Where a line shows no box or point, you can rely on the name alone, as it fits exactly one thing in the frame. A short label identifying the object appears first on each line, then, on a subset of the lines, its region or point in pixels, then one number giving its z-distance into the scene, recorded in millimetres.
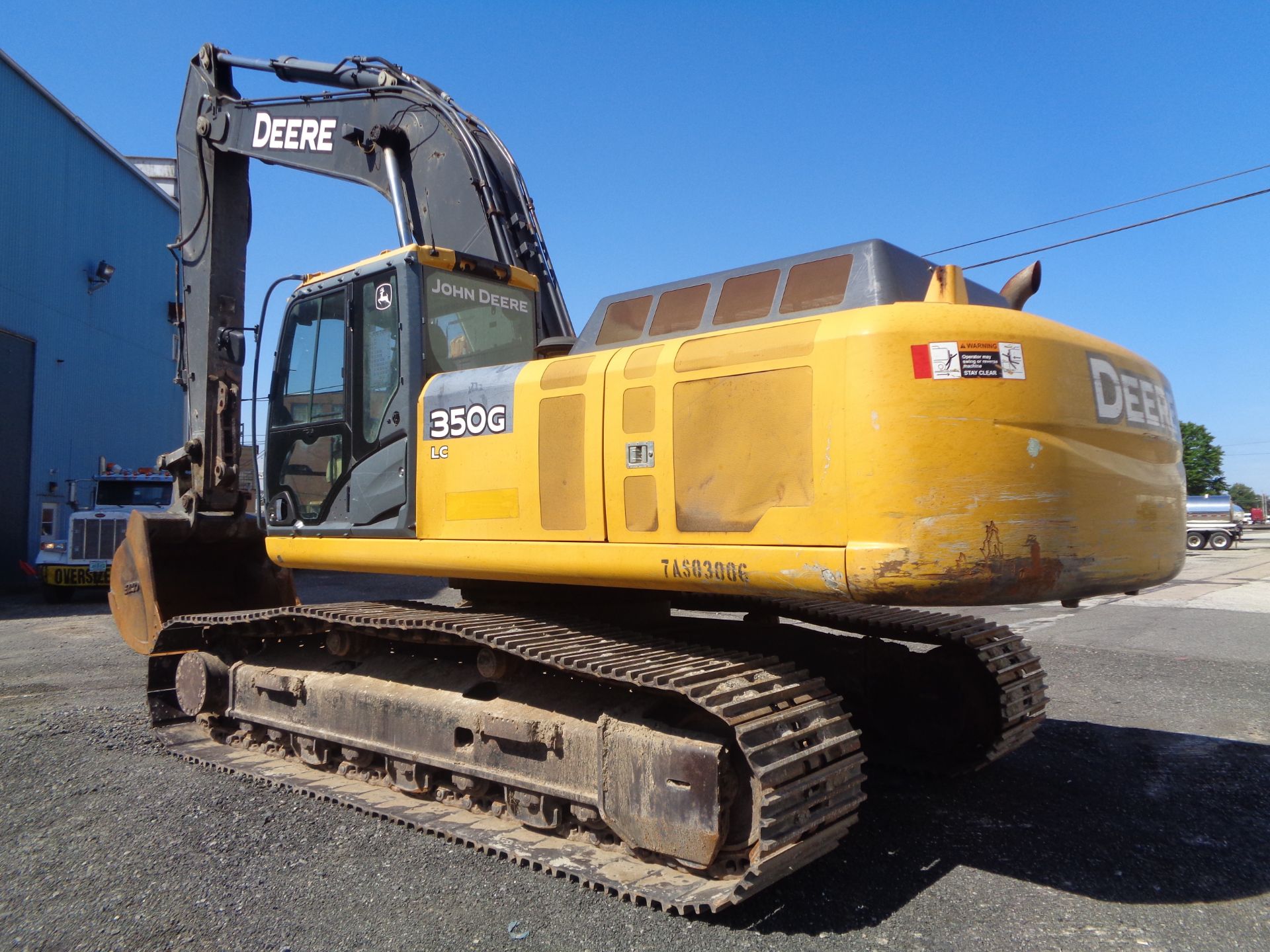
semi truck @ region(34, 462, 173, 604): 15305
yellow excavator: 3330
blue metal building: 20078
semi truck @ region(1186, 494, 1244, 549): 36344
